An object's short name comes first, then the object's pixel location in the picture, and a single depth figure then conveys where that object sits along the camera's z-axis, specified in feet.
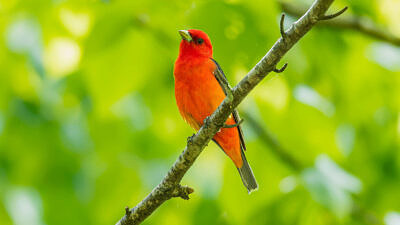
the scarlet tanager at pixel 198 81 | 27.32
